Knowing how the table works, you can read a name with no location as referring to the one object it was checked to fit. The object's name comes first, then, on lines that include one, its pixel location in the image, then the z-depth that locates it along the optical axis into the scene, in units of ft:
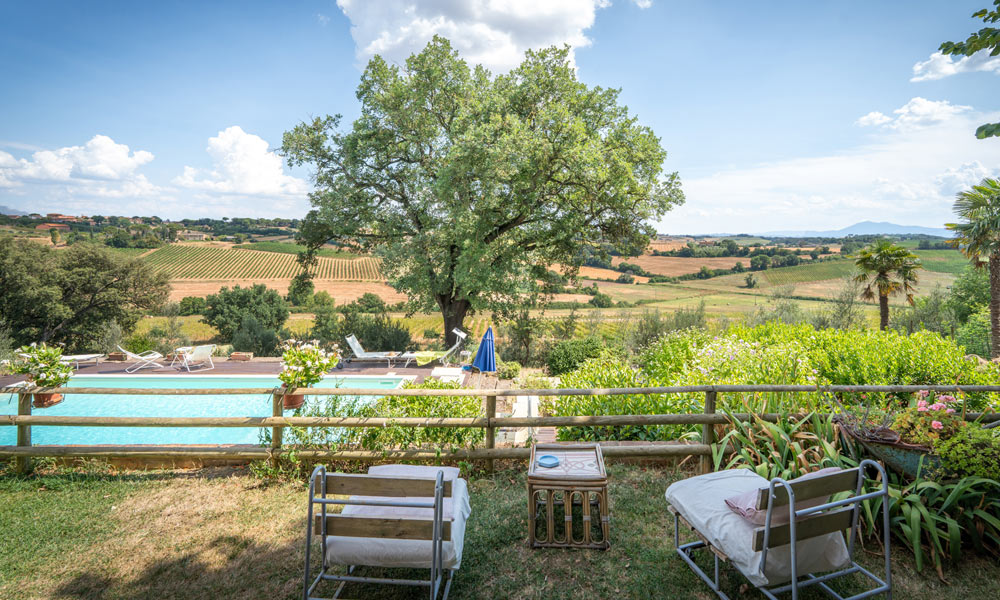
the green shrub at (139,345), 50.84
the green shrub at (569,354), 42.96
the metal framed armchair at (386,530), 7.64
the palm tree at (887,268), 52.06
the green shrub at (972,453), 9.76
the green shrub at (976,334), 63.05
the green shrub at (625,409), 15.46
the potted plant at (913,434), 10.25
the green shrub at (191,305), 92.44
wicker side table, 9.91
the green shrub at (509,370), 40.45
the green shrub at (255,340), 55.42
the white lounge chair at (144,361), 41.18
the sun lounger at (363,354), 47.61
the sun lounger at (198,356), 41.66
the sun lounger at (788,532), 7.32
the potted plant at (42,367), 14.44
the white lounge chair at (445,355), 46.06
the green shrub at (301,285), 61.00
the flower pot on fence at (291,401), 13.82
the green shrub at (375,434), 13.85
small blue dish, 10.46
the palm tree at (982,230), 45.27
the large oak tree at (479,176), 44.73
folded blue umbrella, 37.47
